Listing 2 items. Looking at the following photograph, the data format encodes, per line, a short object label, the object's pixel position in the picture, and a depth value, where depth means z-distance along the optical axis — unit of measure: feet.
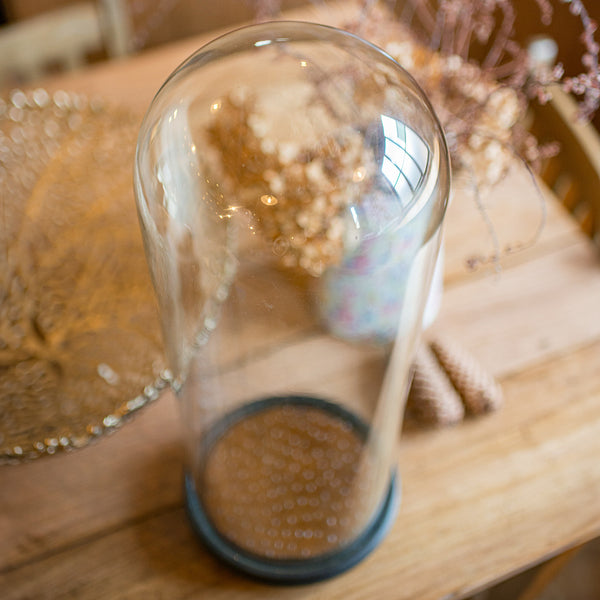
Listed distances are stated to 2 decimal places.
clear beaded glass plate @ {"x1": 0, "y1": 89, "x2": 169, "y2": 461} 1.74
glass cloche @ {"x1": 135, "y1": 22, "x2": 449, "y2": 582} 1.35
